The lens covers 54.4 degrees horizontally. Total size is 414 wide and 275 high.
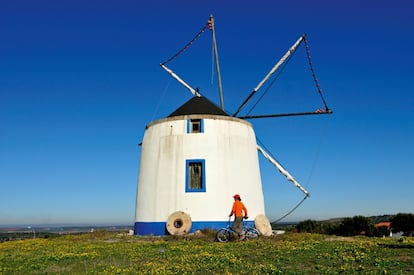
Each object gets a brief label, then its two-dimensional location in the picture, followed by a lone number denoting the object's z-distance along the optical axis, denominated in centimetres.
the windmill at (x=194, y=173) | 2491
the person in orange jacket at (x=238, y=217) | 2030
